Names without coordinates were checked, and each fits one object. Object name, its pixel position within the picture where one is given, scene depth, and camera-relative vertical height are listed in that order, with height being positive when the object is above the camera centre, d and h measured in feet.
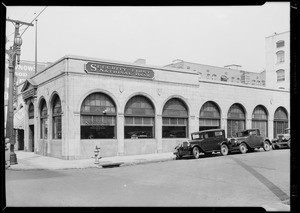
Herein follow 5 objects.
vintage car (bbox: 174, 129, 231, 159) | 58.18 -5.55
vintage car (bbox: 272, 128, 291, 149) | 73.41 -6.11
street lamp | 52.90 +6.81
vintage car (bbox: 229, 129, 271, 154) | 64.54 -5.43
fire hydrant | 54.41 -7.32
